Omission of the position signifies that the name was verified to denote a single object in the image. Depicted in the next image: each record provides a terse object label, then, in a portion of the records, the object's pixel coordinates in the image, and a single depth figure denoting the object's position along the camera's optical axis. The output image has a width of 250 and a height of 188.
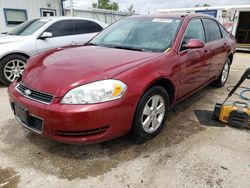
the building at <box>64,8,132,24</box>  14.65
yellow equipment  3.13
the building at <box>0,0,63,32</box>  10.32
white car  4.93
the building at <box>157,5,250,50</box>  11.85
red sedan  2.15
